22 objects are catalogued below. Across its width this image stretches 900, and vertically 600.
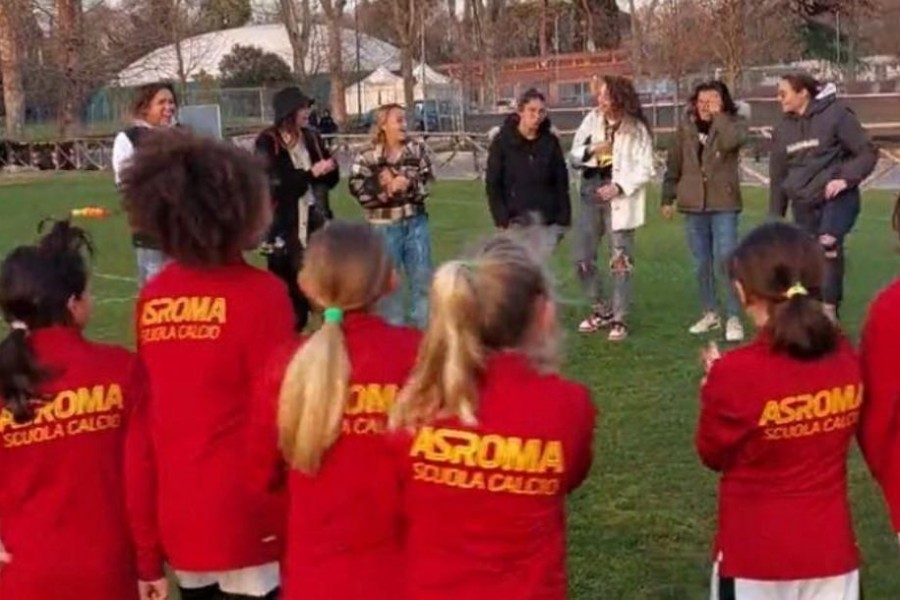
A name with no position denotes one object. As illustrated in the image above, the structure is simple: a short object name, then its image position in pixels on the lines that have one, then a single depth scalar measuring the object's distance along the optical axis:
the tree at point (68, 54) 48.31
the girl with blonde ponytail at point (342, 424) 3.67
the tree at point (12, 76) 49.31
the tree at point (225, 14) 88.03
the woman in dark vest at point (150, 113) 8.98
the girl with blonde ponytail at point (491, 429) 3.46
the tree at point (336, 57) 57.10
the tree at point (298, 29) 61.44
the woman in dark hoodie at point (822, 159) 10.54
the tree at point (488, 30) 63.34
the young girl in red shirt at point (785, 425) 4.04
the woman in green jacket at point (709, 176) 10.73
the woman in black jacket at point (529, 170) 10.71
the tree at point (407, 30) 54.28
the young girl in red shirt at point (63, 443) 4.18
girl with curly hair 4.18
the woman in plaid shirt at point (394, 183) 10.66
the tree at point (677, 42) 48.59
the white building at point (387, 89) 64.12
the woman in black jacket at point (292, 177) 10.24
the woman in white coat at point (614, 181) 10.74
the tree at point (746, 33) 43.69
